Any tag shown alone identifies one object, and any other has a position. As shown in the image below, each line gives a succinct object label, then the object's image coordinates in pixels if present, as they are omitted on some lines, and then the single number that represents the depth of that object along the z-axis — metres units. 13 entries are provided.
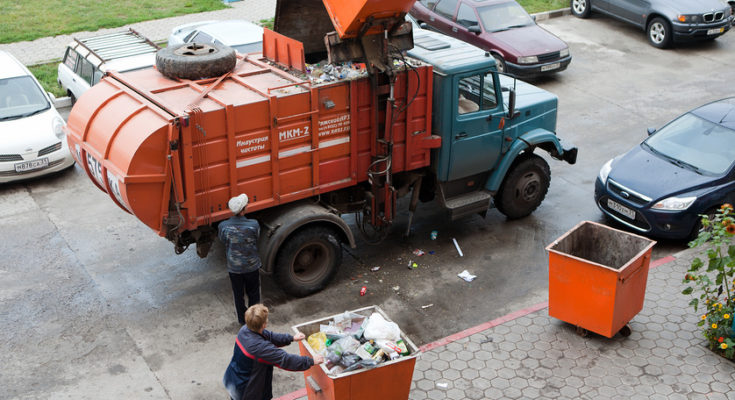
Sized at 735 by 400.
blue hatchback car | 10.21
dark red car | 15.89
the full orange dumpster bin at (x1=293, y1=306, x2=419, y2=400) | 6.51
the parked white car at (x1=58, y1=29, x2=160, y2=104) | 13.48
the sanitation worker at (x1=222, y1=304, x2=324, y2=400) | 6.32
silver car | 17.91
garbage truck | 8.23
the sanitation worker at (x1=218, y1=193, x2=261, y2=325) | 8.24
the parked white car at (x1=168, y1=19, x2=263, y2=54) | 13.88
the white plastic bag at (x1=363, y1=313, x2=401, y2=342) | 6.83
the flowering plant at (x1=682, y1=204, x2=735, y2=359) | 7.55
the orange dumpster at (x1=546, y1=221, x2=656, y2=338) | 7.92
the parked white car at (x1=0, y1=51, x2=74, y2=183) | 11.92
